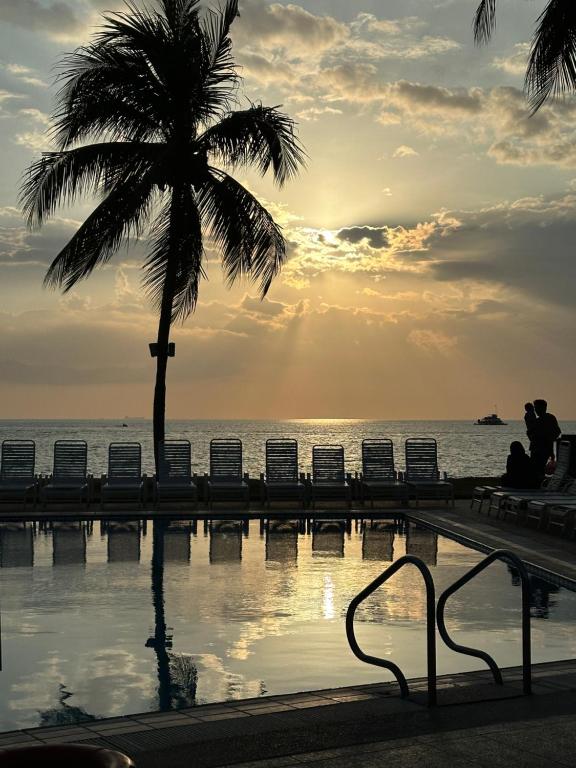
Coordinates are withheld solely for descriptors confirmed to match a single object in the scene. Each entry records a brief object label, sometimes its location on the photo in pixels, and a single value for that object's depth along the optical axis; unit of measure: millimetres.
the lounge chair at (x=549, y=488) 16698
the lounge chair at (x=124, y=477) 18781
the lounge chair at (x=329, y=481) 19172
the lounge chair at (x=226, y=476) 19141
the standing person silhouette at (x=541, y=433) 18875
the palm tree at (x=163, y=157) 20797
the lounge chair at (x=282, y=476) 19109
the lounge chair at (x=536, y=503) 15078
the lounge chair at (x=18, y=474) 18812
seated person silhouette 16953
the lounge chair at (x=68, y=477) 18672
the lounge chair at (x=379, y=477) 19281
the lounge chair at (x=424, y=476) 19312
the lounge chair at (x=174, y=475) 18922
